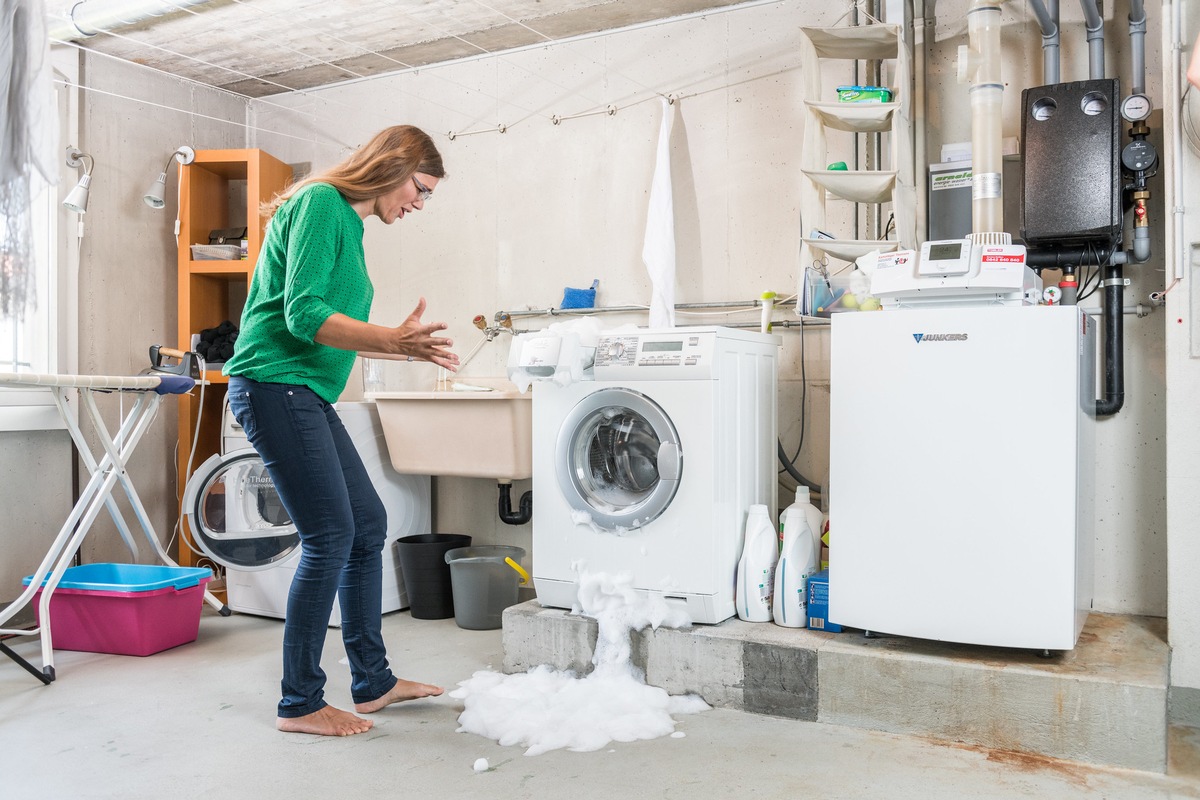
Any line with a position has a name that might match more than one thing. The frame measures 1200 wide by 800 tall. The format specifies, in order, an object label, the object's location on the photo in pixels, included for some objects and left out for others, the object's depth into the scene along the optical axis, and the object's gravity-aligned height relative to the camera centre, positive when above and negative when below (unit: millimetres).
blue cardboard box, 2455 -560
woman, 1998 +98
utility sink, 3211 -127
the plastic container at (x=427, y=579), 3479 -691
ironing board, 2730 -245
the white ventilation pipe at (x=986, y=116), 2570 +792
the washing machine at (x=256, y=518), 3490 -472
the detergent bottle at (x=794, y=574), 2506 -487
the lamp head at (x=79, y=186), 3590 +835
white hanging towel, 3324 +574
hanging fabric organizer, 2807 +810
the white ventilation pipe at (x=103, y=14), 3236 +1372
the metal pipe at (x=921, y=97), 2992 +988
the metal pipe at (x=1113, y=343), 2656 +158
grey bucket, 3305 -698
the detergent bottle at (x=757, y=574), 2547 -492
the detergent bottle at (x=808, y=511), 2645 -330
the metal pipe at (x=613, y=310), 3381 +344
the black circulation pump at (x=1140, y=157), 2518 +662
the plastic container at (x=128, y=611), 2988 -711
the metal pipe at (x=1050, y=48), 2704 +1044
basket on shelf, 4078 +642
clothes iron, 3556 +131
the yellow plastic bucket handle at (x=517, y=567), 3269 -612
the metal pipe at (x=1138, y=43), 2605 +1017
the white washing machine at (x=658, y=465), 2498 -195
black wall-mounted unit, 2521 +650
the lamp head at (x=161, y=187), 3859 +894
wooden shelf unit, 4035 +586
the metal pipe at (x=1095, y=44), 2646 +1032
